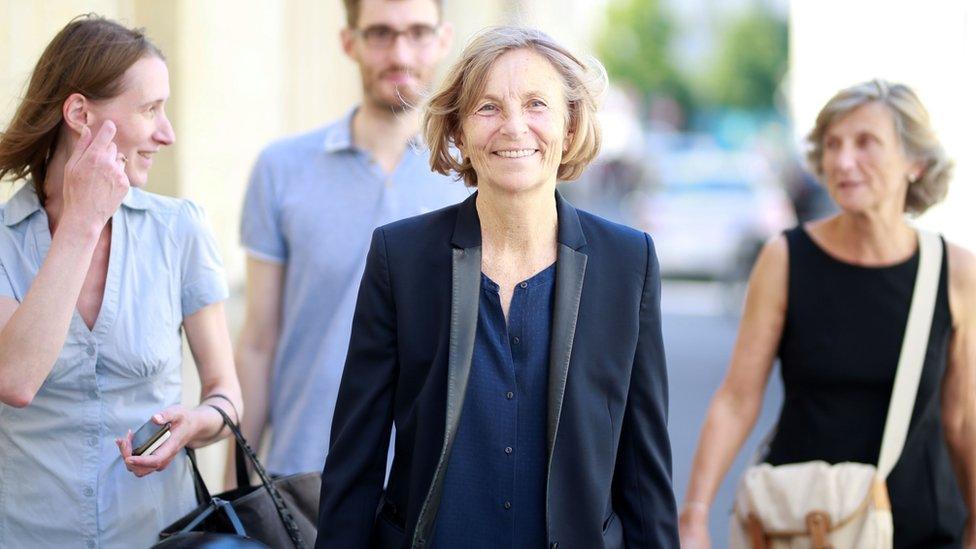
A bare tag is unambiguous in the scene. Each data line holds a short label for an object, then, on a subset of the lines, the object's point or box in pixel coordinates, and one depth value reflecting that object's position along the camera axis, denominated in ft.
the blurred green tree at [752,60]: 175.52
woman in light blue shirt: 9.48
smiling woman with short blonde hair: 9.05
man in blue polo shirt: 13.20
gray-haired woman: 12.92
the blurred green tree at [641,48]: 185.57
